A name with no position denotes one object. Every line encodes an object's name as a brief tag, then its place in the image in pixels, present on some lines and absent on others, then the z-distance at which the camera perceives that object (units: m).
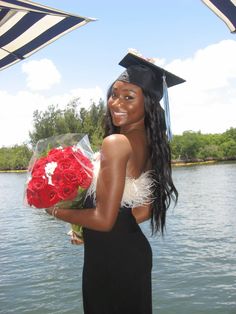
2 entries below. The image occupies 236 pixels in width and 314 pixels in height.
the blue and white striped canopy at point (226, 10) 3.34
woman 1.73
